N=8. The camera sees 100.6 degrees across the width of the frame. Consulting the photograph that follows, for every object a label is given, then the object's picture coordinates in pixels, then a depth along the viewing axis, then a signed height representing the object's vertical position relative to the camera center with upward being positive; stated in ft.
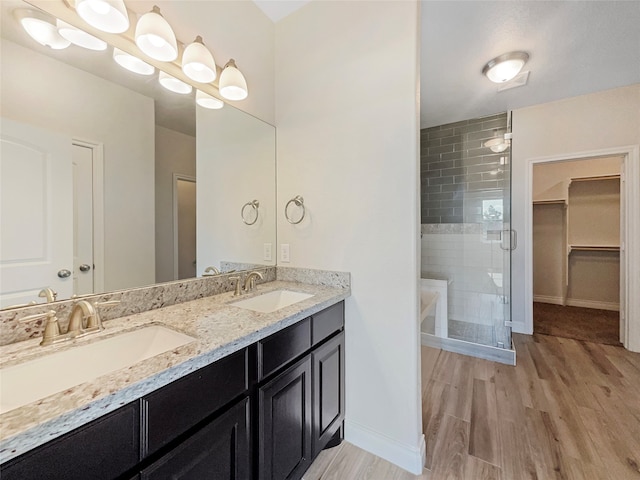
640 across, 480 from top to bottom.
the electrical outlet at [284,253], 6.22 -0.35
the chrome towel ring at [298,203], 5.94 +0.78
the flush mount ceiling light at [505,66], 6.59 +4.37
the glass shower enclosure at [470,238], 8.97 -0.04
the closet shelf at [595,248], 13.08 -0.58
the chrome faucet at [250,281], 5.31 -0.87
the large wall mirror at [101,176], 3.07 +0.94
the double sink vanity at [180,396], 1.82 -1.42
